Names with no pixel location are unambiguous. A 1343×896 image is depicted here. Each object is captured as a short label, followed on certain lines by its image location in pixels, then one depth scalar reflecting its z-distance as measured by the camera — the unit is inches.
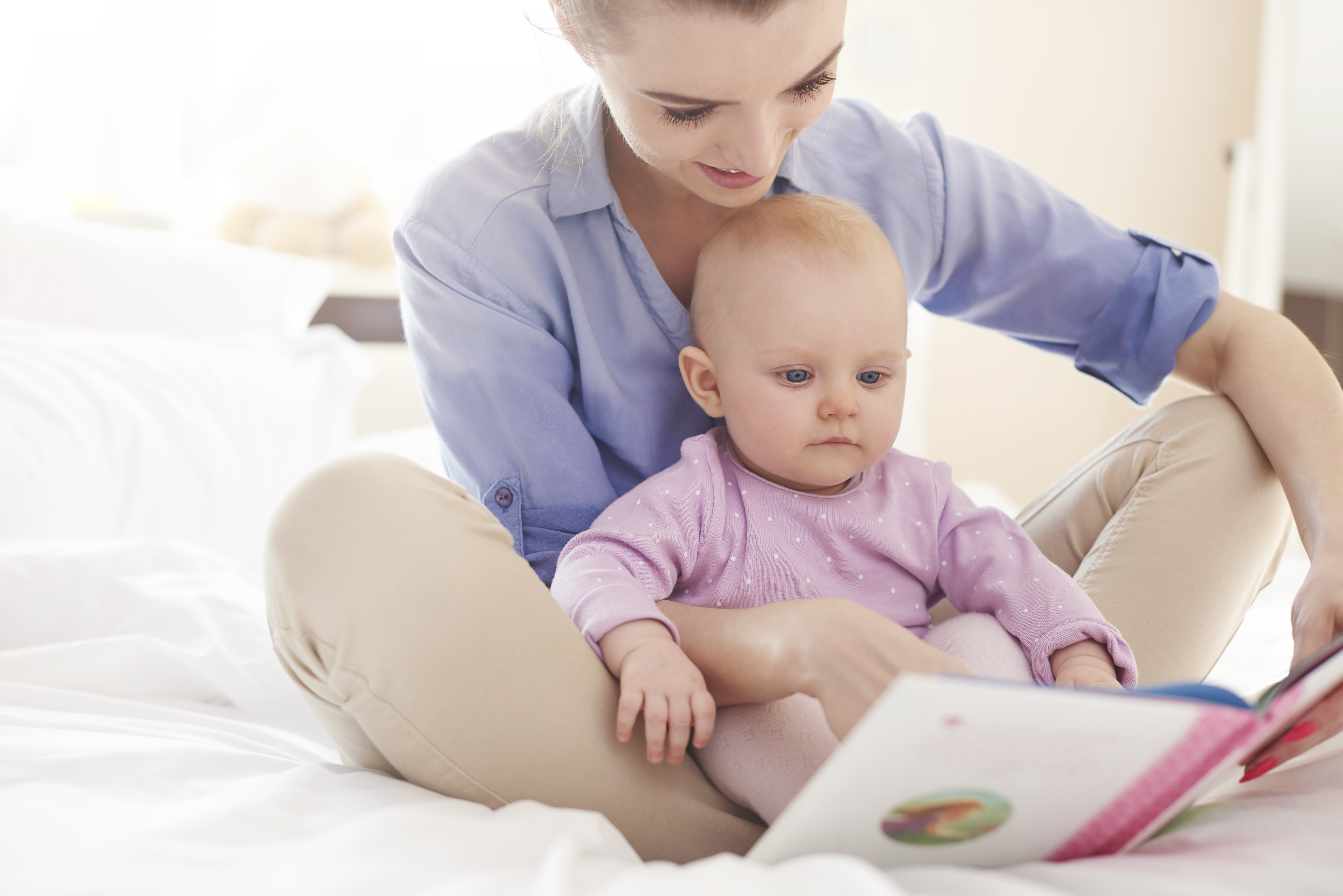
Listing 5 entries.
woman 24.2
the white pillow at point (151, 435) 45.5
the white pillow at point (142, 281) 57.4
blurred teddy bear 78.8
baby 30.4
